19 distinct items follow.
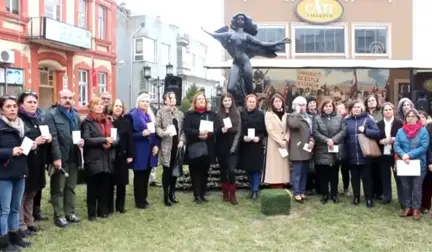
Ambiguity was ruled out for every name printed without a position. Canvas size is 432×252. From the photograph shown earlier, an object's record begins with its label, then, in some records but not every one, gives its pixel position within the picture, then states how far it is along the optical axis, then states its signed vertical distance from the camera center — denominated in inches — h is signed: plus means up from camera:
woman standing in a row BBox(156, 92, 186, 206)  239.0 -10.1
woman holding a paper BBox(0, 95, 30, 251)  159.5 -17.4
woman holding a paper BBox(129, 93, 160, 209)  231.5 -14.2
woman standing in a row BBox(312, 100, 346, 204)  240.7 -13.8
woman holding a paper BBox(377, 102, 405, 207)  234.6 -14.7
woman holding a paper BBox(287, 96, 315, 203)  244.8 -13.4
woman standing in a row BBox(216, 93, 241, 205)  245.0 -12.2
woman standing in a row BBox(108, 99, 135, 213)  219.8 -14.6
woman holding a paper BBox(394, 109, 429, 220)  213.0 -19.1
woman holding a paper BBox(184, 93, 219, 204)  238.7 -10.7
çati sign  999.0 +241.1
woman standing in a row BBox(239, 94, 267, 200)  249.8 -11.1
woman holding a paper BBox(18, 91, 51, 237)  179.5 -14.1
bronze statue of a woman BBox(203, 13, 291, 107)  293.3 +46.9
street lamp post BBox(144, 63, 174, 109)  697.6 +79.0
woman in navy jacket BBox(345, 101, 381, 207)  237.6 -14.9
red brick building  634.2 +118.6
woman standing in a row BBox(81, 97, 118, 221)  204.5 -16.2
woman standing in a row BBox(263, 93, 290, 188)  247.6 -14.2
